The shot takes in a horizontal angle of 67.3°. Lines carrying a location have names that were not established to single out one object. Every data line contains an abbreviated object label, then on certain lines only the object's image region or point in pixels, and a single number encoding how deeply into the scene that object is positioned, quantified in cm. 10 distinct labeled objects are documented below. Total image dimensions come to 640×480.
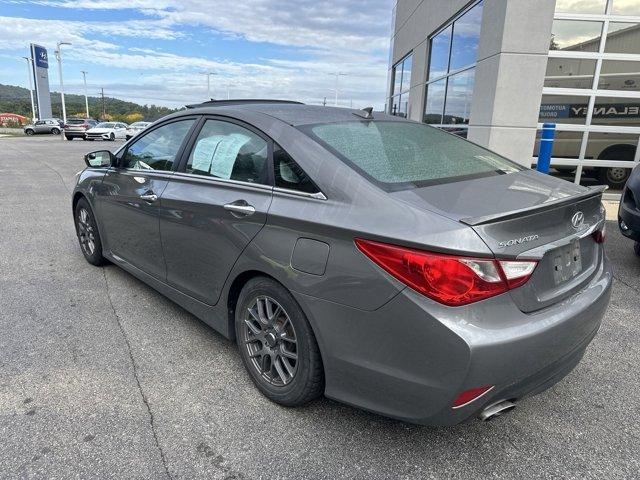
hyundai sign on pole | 5328
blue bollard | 687
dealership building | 823
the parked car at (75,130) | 3566
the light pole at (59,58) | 4647
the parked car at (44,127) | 4494
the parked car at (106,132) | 3541
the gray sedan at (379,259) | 189
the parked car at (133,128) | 3588
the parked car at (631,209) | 446
